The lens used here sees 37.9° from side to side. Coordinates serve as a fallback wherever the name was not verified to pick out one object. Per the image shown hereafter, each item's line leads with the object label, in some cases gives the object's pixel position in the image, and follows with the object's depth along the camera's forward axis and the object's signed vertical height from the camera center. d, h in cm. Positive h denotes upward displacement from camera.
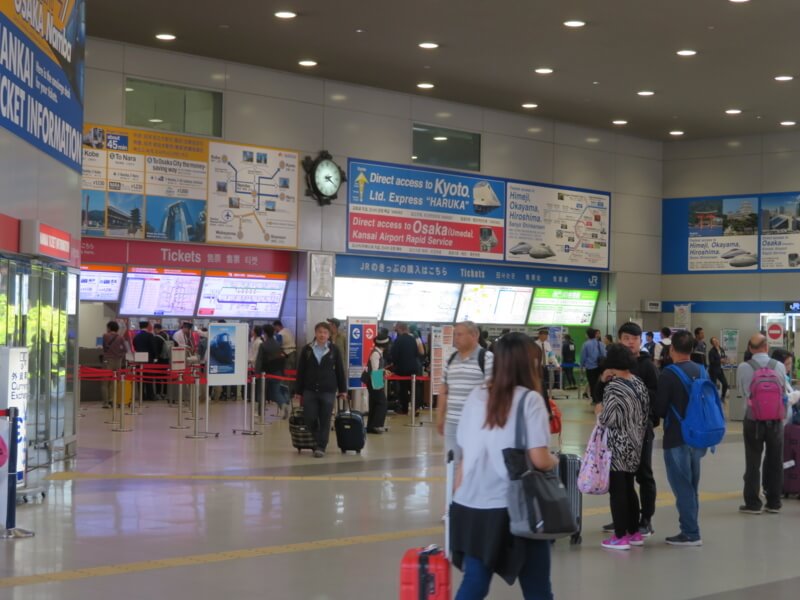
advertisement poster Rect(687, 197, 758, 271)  2862 +266
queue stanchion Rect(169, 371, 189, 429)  1684 -108
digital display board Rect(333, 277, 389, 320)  2361 +76
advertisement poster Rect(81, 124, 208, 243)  1986 +252
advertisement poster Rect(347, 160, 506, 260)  2358 +260
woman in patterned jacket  789 -62
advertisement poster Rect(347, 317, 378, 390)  1759 -17
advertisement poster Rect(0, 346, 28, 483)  921 -48
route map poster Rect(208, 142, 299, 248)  2142 +254
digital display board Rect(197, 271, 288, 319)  2219 +70
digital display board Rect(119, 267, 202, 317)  2116 +69
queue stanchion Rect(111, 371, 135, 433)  1612 -136
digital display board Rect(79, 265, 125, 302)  2055 +80
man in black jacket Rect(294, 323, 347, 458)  1368 -56
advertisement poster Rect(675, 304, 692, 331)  2897 +59
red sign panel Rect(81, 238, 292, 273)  2041 +136
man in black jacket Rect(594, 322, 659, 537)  836 -55
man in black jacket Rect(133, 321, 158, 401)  2097 -22
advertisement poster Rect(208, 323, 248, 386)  1595 -31
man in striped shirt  811 -28
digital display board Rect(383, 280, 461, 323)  2459 +72
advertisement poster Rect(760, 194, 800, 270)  2808 +269
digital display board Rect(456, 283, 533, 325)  2591 +74
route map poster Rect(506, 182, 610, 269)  2631 +259
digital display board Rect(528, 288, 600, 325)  2744 +76
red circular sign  2577 +26
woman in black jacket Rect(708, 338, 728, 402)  2411 -51
